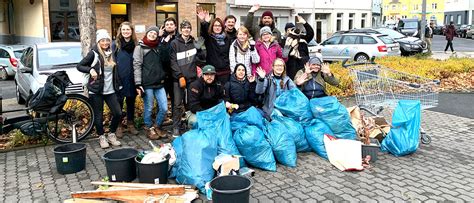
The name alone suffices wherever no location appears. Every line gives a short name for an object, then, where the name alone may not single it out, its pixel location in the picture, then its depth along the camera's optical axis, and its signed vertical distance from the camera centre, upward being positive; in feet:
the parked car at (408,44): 64.78 +0.12
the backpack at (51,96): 19.34 -2.09
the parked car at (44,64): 28.58 -1.03
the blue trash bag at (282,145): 17.75 -3.94
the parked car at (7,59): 48.98 -1.11
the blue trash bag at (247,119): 18.02 -2.95
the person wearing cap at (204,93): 19.16 -2.00
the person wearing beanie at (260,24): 23.02 +1.18
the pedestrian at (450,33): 79.97 +2.06
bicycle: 19.86 -3.34
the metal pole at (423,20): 56.18 +3.17
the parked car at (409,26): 94.94 +4.25
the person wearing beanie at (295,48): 22.95 -0.10
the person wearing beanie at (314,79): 20.31 -1.51
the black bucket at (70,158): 16.89 -4.19
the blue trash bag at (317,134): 18.92 -3.78
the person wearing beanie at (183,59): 20.54 -0.55
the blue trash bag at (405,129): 18.79 -3.58
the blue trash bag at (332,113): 19.04 -2.89
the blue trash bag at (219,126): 16.79 -3.02
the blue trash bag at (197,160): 15.49 -4.01
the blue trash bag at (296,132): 18.56 -3.59
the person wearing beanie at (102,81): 19.35 -1.44
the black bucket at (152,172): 14.92 -4.20
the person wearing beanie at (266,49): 21.79 -0.13
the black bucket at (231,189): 12.58 -4.19
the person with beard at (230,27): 21.50 +0.94
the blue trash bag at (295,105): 19.26 -2.59
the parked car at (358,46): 56.54 -0.13
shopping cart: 19.70 -1.98
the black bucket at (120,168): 15.48 -4.21
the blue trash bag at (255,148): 17.16 -3.94
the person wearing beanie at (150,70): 20.38 -1.03
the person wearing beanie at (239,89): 19.19 -1.86
